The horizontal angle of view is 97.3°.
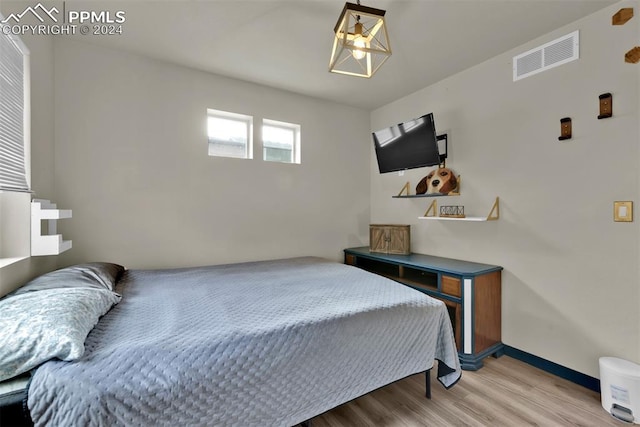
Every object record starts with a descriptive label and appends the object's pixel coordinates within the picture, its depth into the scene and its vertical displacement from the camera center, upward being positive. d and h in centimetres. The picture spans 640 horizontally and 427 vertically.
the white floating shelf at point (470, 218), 253 -5
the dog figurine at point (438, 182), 292 +33
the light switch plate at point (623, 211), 187 +1
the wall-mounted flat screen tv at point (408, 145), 282 +74
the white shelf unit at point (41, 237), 169 -14
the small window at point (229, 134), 305 +89
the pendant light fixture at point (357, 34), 156 +105
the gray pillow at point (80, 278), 146 -37
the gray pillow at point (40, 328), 98 -43
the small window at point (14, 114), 150 +59
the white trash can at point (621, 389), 168 -108
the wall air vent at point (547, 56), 213 +126
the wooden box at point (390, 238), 327 -30
